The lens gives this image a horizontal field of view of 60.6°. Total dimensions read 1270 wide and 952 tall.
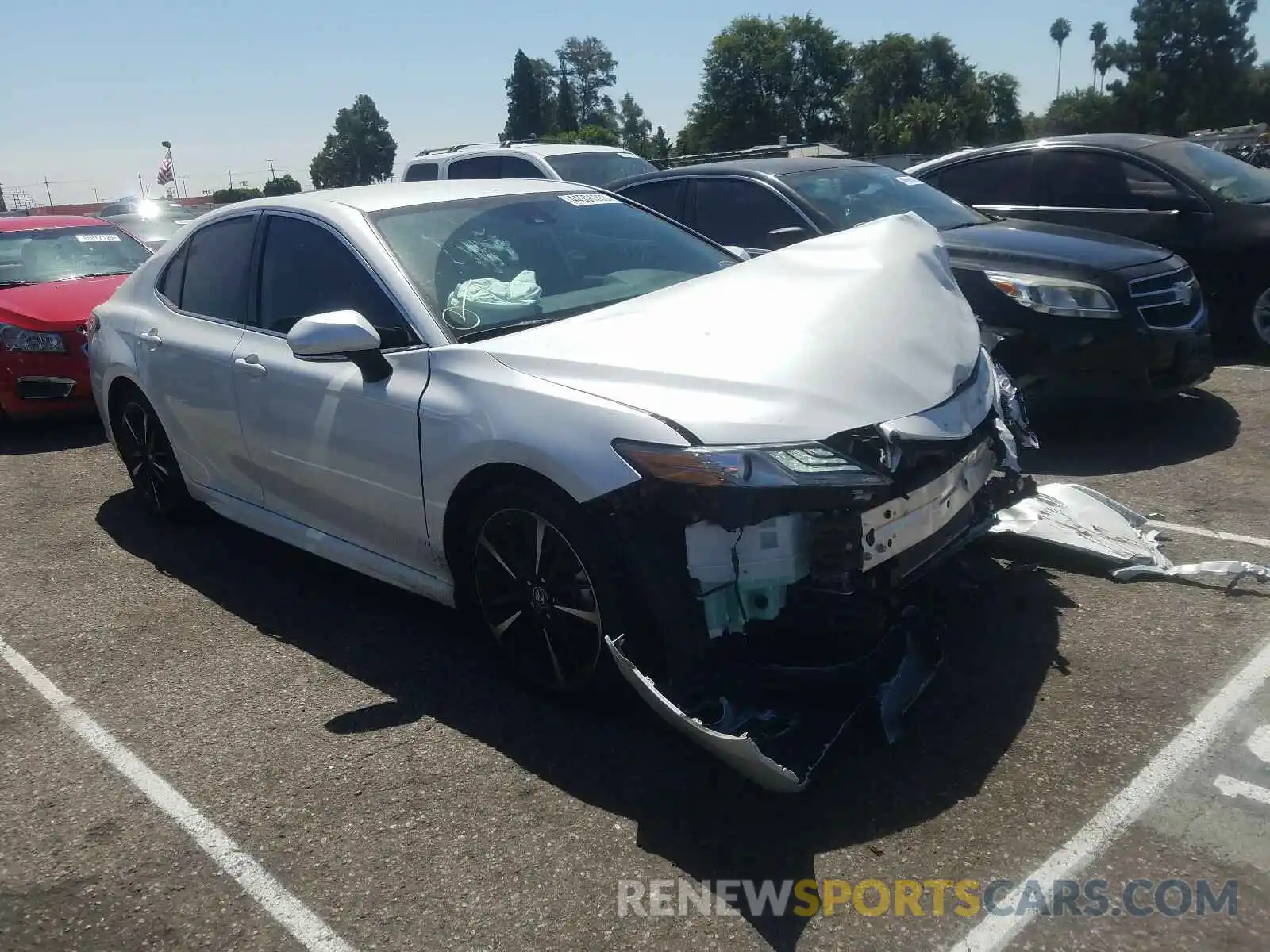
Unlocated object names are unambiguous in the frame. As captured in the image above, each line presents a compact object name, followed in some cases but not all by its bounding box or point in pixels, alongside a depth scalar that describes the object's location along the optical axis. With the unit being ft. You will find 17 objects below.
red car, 25.04
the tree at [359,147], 285.84
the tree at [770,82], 303.07
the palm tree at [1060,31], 536.01
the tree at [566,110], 365.40
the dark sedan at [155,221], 50.92
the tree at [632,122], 387.34
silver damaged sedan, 9.41
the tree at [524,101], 367.45
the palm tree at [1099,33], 476.13
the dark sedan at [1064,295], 19.01
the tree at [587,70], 378.32
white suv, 39.37
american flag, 129.18
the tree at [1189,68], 254.27
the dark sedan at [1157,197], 25.12
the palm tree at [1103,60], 276.82
